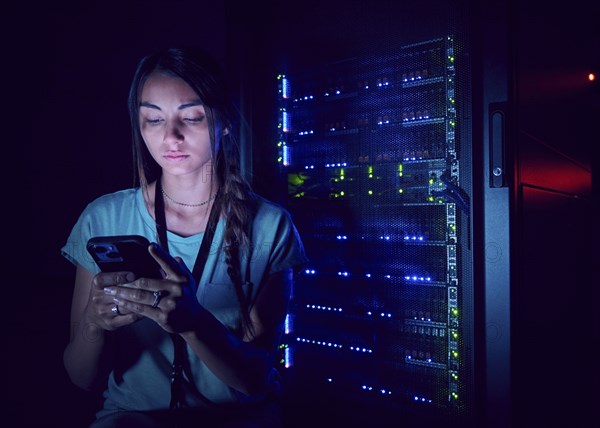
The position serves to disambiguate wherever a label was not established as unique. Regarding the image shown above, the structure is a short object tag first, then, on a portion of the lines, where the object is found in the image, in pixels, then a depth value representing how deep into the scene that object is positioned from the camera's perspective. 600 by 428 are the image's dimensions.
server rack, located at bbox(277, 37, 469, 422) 1.65
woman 1.41
